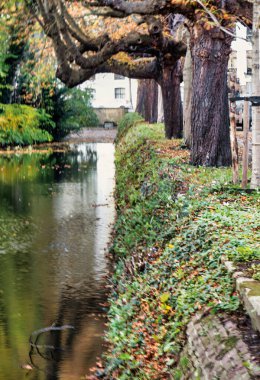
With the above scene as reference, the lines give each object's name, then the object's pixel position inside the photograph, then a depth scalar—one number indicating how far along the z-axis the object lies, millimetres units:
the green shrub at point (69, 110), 47719
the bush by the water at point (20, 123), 43531
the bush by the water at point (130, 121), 40881
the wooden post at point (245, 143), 12017
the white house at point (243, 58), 60125
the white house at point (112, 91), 82812
